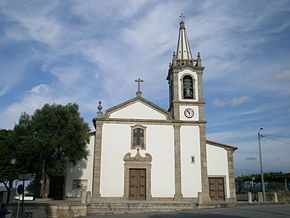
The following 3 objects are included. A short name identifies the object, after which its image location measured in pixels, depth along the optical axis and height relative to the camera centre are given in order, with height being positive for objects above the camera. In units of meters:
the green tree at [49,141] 20.20 +2.60
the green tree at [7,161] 20.95 +1.17
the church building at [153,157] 23.20 +1.70
